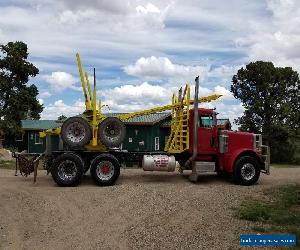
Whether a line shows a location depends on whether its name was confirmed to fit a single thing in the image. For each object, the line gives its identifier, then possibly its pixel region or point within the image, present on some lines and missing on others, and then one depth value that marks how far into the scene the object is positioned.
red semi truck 9.26
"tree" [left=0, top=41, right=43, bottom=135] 19.30
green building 21.25
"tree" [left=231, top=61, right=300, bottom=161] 21.33
